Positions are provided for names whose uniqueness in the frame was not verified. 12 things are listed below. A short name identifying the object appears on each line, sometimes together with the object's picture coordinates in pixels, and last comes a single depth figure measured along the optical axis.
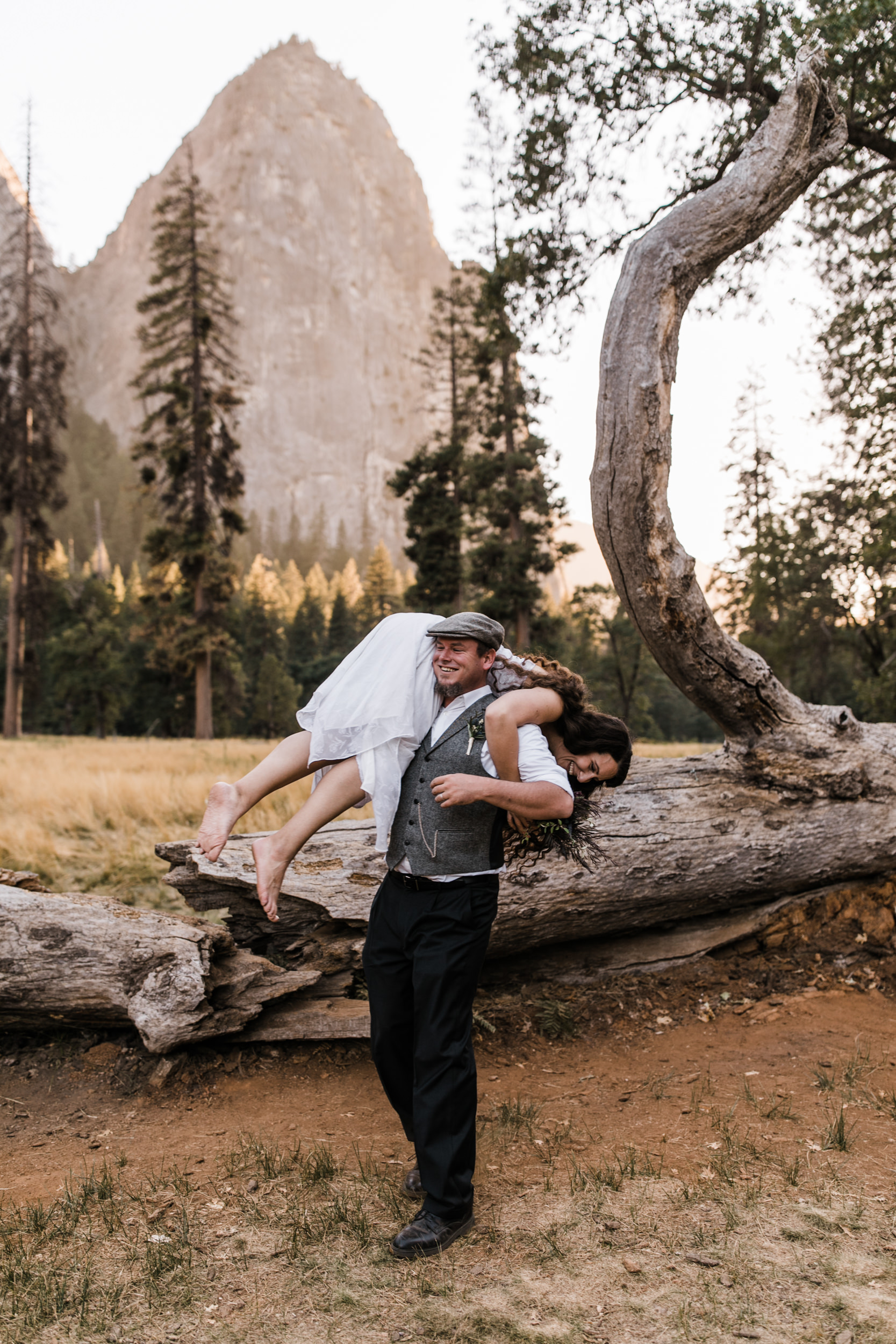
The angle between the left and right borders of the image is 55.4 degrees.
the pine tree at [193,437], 28.83
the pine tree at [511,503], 30.03
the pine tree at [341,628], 70.16
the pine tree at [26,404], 29.53
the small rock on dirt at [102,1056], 4.72
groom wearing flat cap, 3.08
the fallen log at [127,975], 4.50
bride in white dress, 3.29
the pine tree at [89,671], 48.66
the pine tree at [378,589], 65.31
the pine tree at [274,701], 55.28
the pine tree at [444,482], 33.12
